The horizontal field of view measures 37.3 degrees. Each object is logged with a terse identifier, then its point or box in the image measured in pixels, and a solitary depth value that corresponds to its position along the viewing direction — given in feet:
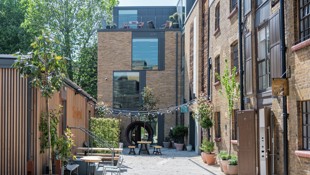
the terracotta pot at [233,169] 51.44
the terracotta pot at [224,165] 53.18
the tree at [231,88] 53.57
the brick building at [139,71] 112.37
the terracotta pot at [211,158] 65.46
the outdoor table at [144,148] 91.47
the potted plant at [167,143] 110.44
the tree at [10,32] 118.42
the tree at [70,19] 121.80
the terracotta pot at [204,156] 66.65
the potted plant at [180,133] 101.96
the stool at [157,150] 87.99
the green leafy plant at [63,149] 38.06
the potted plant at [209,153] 65.57
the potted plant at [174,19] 117.29
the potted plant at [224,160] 53.42
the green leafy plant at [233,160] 51.47
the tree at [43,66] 33.76
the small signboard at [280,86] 36.88
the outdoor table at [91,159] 42.27
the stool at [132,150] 88.12
